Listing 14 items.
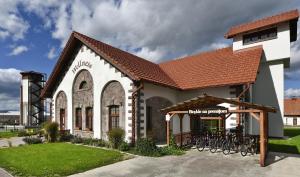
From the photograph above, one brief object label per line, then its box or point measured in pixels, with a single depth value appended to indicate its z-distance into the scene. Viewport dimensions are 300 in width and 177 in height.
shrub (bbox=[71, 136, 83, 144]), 16.19
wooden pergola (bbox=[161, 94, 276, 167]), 9.94
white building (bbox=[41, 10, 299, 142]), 14.76
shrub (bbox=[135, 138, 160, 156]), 11.80
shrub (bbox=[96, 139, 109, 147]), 14.45
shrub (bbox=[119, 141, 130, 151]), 12.98
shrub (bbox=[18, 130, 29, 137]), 22.95
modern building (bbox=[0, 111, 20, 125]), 50.41
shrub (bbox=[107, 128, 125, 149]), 13.55
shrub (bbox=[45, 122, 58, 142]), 16.98
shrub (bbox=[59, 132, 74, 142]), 17.52
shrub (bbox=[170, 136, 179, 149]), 13.22
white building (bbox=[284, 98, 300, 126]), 47.12
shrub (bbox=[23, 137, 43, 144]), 16.58
